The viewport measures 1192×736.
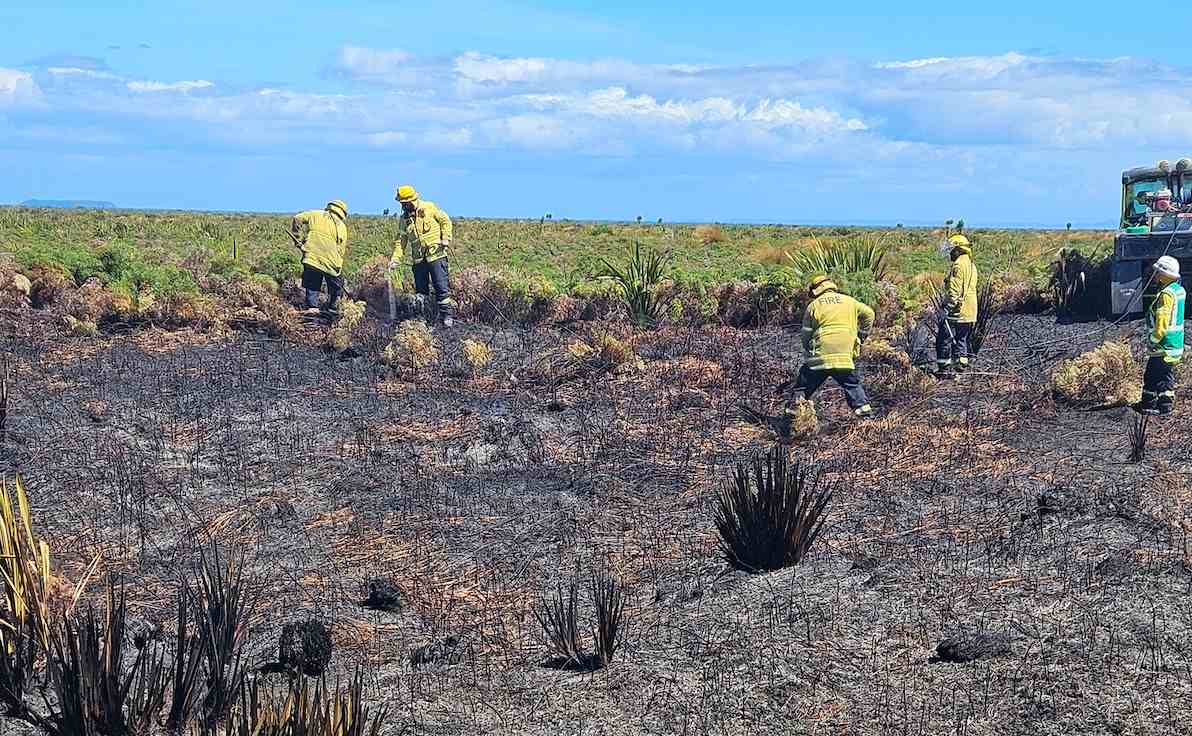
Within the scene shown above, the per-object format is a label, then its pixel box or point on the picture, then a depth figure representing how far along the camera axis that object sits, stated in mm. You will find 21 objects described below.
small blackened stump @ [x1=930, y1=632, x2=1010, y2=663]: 5898
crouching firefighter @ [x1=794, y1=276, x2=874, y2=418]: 10766
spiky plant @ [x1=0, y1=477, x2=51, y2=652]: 5887
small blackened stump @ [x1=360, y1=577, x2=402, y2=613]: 7246
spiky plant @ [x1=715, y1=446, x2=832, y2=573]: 7387
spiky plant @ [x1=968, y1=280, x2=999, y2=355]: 14359
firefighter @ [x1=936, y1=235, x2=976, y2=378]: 12945
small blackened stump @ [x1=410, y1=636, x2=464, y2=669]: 6352
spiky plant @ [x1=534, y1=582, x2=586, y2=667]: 6109
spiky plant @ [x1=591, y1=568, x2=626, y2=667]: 6152
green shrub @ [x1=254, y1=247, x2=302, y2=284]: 18155
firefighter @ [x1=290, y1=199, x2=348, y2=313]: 15648
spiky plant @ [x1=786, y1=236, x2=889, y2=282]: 18578
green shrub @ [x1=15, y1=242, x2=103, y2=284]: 17359
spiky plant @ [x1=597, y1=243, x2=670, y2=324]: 16031
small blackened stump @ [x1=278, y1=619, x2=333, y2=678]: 6137
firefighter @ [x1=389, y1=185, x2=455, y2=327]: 15273
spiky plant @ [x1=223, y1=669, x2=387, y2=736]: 4312
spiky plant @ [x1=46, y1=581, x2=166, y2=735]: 5031
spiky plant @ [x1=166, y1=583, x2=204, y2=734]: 5324
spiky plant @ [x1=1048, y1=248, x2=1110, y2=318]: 16531
